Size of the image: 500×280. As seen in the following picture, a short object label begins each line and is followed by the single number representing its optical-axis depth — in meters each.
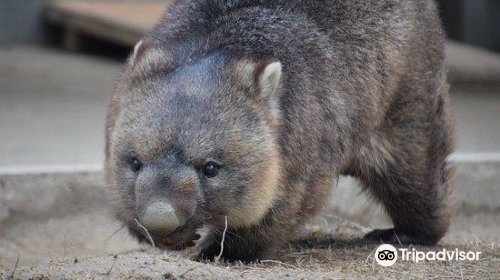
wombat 8.87
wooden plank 23.09
